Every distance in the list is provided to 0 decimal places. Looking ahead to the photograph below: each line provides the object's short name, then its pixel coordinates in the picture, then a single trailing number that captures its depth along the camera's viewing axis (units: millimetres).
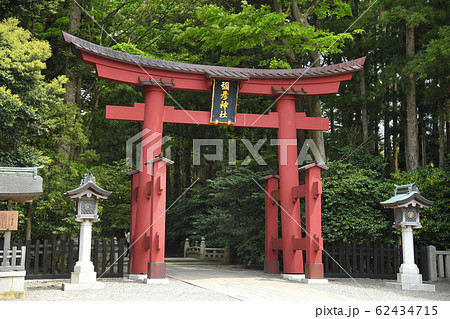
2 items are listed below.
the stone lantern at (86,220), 8070
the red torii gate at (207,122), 9117
